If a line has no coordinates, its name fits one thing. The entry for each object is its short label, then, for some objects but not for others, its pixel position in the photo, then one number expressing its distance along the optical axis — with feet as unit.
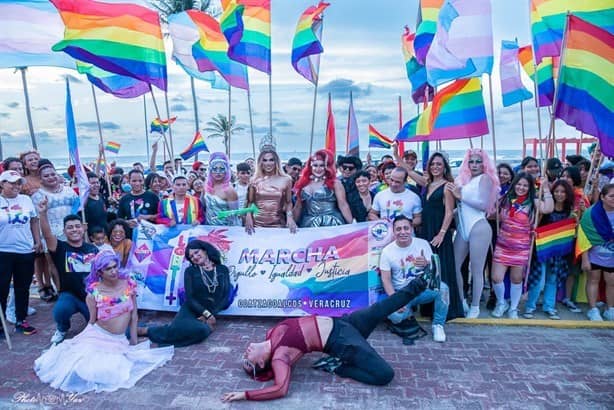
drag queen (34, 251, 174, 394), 12.76
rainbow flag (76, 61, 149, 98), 25.67
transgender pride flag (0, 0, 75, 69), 17.85
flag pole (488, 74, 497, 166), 18.86
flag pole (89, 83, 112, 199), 24.66
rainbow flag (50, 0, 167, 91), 18.92
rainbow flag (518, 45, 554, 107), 22.24
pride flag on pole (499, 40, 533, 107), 25.85
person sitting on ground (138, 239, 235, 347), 15.61
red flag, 24.75
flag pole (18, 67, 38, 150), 22.25
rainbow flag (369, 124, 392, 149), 46.03
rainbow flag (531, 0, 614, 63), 16.17
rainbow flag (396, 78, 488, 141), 18.65
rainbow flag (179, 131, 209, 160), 48.65
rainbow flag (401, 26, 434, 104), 25.05
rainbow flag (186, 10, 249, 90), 25.36
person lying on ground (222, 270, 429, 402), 12.34
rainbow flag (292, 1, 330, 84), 22.16
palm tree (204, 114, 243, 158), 157.25
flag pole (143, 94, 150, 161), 60.61
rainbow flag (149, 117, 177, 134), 55.06
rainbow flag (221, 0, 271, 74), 23.03
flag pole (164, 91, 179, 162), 21.81
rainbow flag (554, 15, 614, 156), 15.34
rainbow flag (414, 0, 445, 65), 22.30
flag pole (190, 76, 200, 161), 81.82
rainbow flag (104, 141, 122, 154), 64.59
